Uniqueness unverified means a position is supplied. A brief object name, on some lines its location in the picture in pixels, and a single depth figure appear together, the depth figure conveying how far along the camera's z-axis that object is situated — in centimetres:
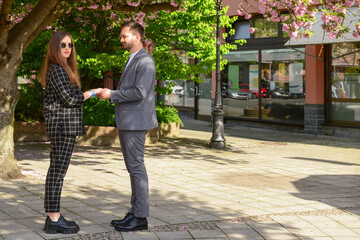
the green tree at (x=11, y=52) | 895
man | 571
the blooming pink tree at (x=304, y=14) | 1000
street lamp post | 1448
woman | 558
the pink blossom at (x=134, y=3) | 1087
